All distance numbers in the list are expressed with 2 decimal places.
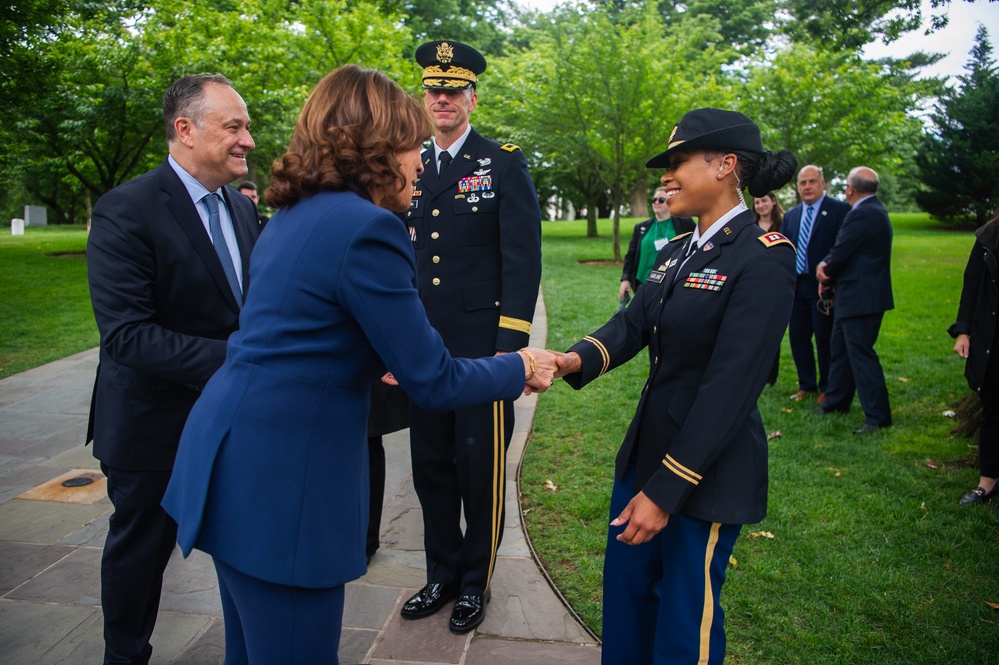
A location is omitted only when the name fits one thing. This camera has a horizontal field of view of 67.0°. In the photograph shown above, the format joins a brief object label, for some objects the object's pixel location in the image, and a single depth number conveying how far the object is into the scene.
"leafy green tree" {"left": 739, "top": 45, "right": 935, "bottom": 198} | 18.66
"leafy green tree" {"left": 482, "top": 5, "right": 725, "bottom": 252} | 16.75
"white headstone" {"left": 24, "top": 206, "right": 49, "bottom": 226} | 41.97
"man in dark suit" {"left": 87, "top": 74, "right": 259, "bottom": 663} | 2.61
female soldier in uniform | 2.20
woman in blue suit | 1.83
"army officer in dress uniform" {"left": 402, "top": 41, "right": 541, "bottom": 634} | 3.36
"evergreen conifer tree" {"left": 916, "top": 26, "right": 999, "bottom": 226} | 16.19
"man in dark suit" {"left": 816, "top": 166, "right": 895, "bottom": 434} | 6.19
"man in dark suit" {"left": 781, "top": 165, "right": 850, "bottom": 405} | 7.09
